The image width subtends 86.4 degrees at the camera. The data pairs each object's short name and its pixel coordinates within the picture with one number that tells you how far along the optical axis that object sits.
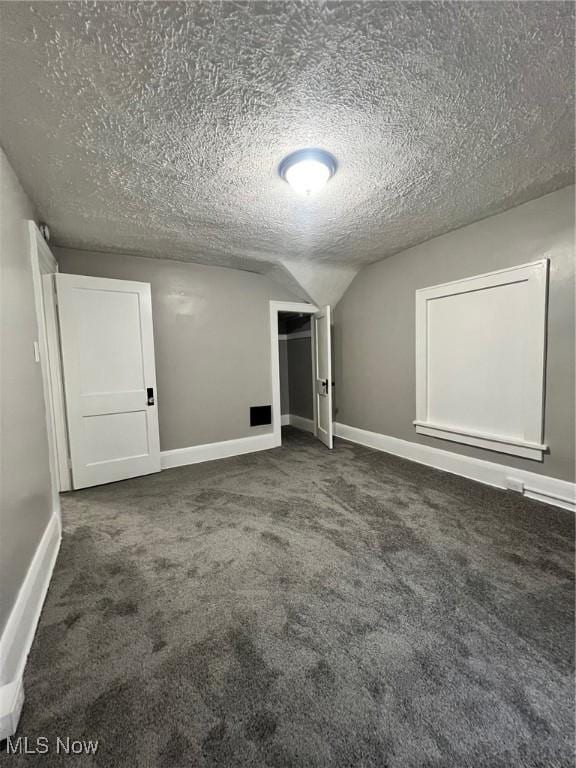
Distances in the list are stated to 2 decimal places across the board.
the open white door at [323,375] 4.24
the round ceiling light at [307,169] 1.78
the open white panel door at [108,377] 3.00
